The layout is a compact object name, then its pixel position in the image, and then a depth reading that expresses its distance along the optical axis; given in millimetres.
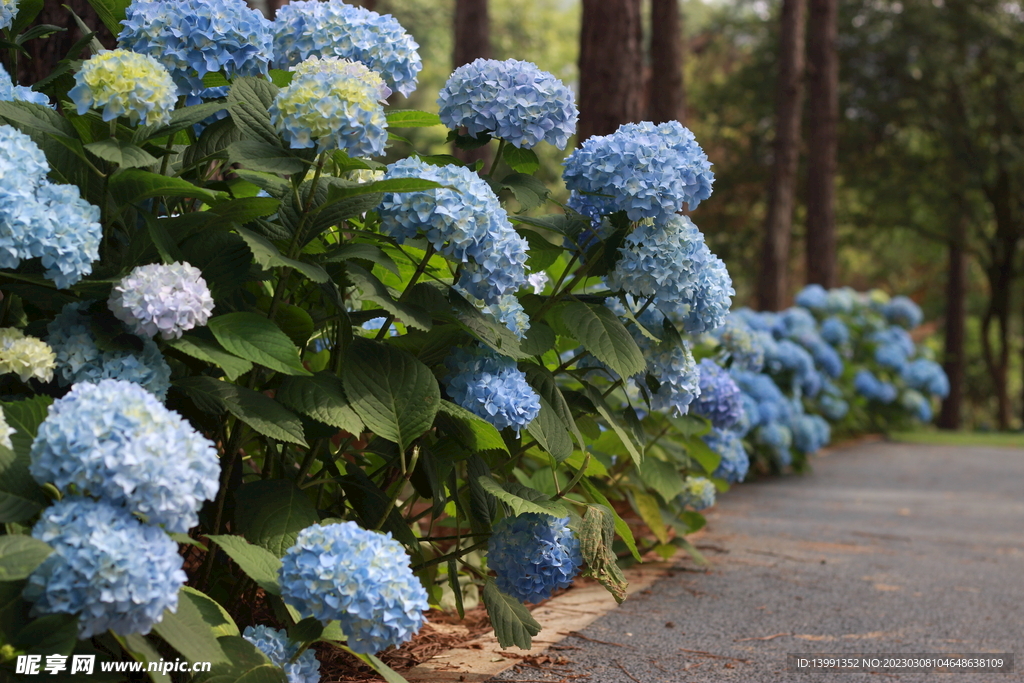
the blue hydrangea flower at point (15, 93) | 1907
